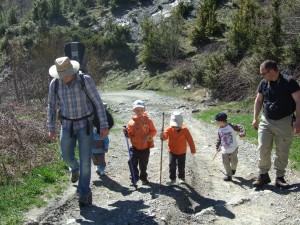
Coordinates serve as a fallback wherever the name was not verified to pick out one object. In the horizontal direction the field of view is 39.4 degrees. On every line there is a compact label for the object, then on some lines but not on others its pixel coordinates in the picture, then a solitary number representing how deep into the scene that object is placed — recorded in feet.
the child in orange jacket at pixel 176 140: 23.68
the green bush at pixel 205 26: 108.27
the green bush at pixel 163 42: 109.91
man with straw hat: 19.52
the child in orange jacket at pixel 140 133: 23.20
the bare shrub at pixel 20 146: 26.46
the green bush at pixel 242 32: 78.49
